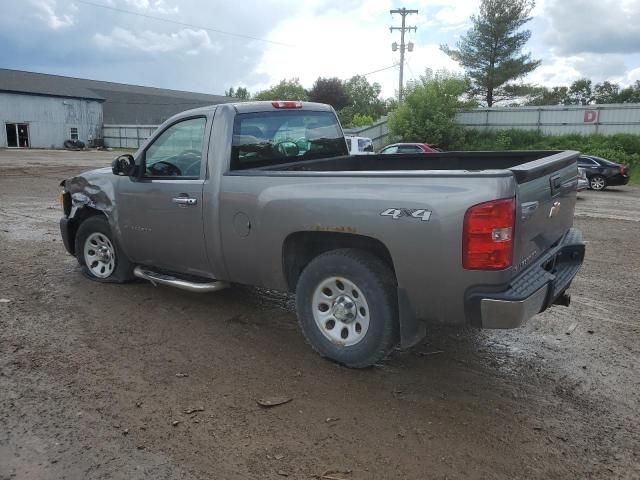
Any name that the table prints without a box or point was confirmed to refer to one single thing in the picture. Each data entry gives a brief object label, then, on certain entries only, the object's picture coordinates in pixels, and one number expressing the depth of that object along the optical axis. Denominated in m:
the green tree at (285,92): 73.50
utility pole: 41.65
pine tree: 43.34
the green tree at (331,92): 59.06
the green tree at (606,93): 65.23
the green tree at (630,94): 59.40
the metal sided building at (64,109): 44.53
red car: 21.22
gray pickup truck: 3.22
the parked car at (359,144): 23.47
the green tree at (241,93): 111.73
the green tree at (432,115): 32.69
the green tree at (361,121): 47.03
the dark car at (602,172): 20.00
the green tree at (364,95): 75.94
